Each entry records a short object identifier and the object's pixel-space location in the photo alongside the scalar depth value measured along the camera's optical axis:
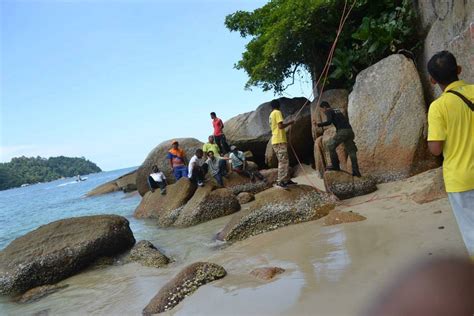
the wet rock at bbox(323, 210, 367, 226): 6.10
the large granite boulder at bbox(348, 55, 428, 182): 8.55
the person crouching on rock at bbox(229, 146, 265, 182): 12.32
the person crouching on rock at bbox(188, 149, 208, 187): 11.22
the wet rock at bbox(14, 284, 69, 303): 6.44
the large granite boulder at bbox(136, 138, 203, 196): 15.40
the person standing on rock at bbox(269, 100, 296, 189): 7.78
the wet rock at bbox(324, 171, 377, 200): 7.93
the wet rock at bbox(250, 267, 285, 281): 4.51
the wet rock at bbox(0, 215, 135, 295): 6.92
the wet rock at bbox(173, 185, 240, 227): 9.59
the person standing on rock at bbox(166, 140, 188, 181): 13.42
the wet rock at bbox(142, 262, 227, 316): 4.38
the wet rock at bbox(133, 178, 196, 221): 10.68
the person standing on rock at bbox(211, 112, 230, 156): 14.89
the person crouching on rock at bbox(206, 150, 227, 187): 12.14
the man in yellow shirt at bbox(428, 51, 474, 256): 2.77
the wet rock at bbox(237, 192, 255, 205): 10.84
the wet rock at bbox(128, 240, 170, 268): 6.84
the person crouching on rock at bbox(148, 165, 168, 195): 12.81
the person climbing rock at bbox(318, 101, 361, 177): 8.71
